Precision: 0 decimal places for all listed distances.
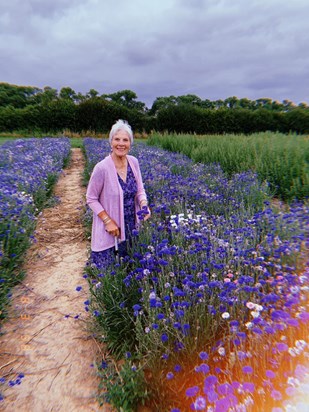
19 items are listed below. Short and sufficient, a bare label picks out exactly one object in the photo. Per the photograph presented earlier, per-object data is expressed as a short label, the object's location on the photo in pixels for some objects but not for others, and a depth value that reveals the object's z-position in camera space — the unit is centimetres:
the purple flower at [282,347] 118
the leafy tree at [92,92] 6049
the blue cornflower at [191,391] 111
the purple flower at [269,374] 106
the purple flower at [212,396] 105
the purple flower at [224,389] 109
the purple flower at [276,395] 99
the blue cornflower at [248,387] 103
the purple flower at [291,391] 102
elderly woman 269
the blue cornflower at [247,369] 110
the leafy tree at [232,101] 5294
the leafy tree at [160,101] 5012
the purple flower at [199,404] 108
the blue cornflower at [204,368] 114
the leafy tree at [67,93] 6000
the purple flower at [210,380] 111
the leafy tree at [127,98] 5725
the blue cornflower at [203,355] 121
